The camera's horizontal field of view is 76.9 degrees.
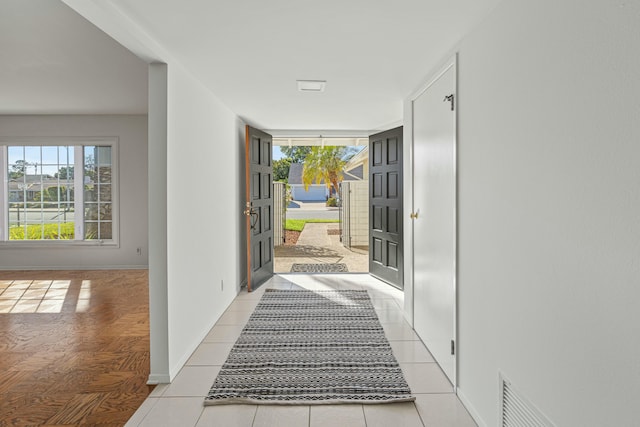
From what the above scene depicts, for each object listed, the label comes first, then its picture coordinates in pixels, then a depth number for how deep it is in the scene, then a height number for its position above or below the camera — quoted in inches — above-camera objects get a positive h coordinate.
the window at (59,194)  264.2 +5.8
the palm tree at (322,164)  547.2 +52.9
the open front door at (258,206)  197.6 -1.9
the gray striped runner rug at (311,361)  100.0 -47.0
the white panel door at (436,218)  106.7 -4.6
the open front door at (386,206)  207.8 -1.9
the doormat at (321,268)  257.3 -43.7
